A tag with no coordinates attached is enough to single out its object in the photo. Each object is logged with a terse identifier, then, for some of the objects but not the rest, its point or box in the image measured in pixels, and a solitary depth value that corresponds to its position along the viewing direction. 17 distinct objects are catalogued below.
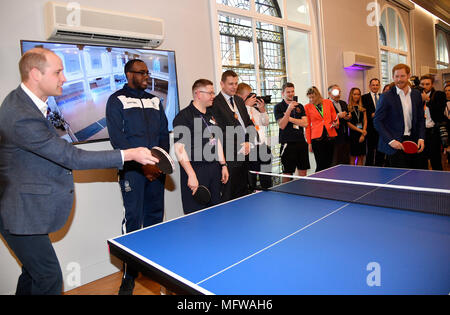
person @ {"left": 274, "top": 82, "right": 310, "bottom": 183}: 4.72
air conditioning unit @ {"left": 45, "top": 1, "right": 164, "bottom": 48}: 2.88
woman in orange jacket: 5.14
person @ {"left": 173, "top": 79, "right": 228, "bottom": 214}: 3.07
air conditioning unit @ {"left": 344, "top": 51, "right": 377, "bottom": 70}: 7.37
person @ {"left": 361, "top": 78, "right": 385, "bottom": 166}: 6.54
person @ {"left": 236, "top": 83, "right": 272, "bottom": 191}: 4.07
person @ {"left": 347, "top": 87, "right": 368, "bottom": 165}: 6.25
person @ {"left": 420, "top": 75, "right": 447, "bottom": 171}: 5.56
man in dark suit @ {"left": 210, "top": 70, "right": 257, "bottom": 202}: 3.50
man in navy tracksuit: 2.86
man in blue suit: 3.90
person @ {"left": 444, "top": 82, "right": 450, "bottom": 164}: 5.59
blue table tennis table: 1.24
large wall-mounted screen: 2.99
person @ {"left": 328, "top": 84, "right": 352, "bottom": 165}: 5.60
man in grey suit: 1.74
